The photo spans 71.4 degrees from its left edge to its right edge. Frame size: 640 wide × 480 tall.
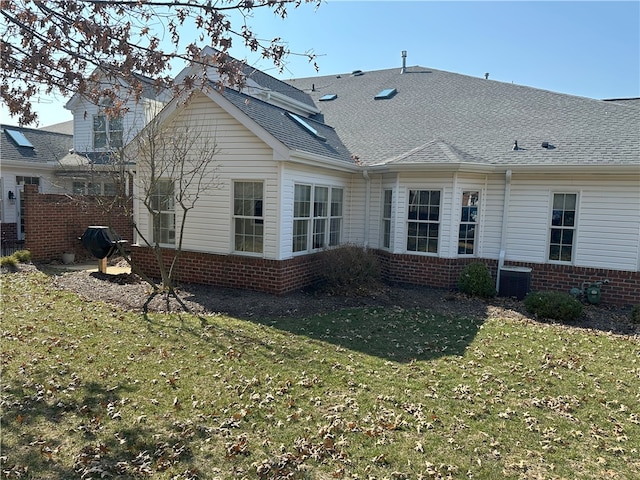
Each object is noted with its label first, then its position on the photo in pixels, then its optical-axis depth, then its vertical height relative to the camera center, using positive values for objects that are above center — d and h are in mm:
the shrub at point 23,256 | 12594 -1667
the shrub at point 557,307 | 8961 -1803
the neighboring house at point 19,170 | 16594 +1087
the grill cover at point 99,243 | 12078 -1156
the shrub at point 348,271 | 10523 -1455
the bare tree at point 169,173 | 9828 +708
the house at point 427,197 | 10195 +383
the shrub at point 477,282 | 10641 -1614
